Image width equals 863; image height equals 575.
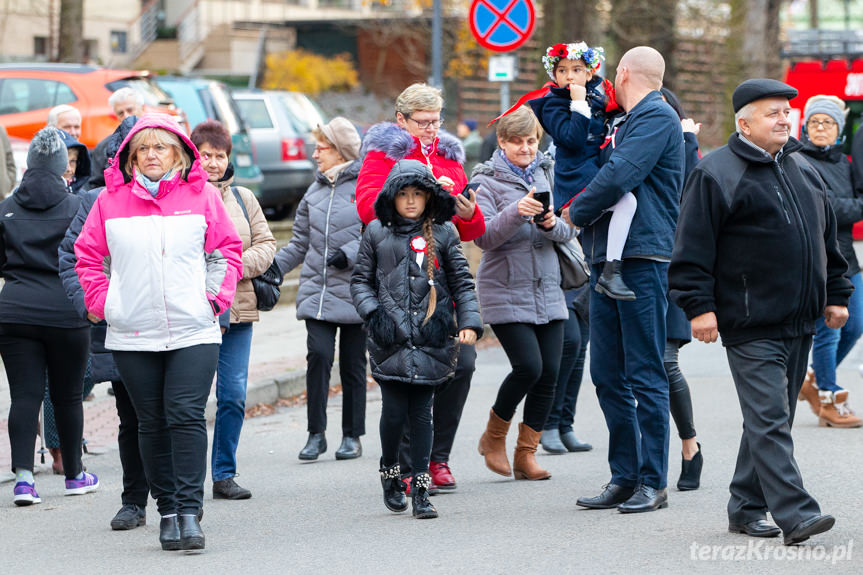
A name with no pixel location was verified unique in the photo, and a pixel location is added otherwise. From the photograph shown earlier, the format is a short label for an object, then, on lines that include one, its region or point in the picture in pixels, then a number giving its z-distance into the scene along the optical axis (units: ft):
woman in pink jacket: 34.92
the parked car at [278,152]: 111.05
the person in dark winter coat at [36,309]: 41.84
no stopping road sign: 78.25
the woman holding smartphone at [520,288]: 42.58
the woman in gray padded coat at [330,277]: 48.48
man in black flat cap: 32.75
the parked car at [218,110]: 100.21
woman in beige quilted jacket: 42.58
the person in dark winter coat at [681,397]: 40.55
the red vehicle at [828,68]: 139.42
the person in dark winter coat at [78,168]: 47.17
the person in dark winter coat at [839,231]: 51.41
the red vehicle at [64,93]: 89.86
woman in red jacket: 40.75
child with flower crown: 37.84
